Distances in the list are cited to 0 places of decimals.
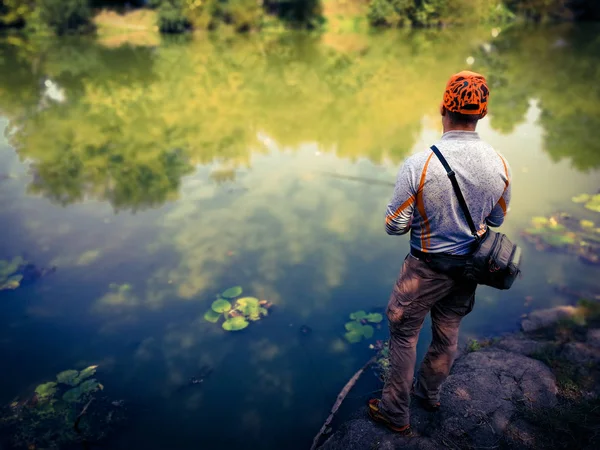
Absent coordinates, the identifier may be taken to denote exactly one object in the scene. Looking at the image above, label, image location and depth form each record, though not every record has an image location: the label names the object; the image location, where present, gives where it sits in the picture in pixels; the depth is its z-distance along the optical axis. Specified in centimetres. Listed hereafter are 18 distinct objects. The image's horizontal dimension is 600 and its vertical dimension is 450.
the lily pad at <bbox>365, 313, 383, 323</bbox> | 339
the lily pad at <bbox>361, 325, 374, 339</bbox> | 326
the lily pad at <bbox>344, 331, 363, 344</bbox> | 323
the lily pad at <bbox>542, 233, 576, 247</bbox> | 435
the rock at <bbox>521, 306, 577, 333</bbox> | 333
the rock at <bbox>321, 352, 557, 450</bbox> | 221
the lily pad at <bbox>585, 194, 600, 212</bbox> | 500
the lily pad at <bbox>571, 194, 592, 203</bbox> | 523
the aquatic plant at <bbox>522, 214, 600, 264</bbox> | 425
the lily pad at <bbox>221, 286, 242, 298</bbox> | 368
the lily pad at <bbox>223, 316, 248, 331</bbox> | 335
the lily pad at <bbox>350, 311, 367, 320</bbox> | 343
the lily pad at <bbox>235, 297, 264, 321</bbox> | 349
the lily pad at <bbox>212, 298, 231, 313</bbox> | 352
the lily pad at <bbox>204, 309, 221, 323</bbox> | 344
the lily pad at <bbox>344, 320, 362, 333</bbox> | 332
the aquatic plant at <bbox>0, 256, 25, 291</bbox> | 384
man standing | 179
